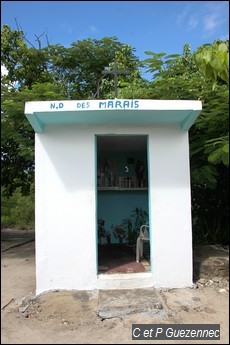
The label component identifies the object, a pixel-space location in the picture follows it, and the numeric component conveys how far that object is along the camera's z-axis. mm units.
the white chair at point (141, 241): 6753
